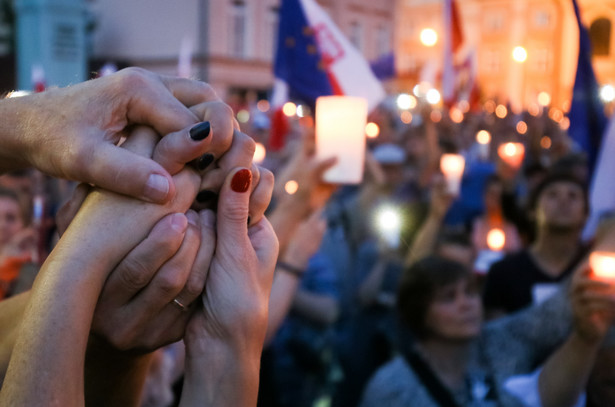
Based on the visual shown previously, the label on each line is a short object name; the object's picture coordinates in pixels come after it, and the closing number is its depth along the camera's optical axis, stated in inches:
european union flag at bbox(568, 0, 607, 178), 153.8
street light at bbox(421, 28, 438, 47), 546.3
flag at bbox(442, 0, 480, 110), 279.3
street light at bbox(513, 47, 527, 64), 558.8
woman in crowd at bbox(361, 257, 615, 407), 80.7
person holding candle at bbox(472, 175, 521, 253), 194.0
